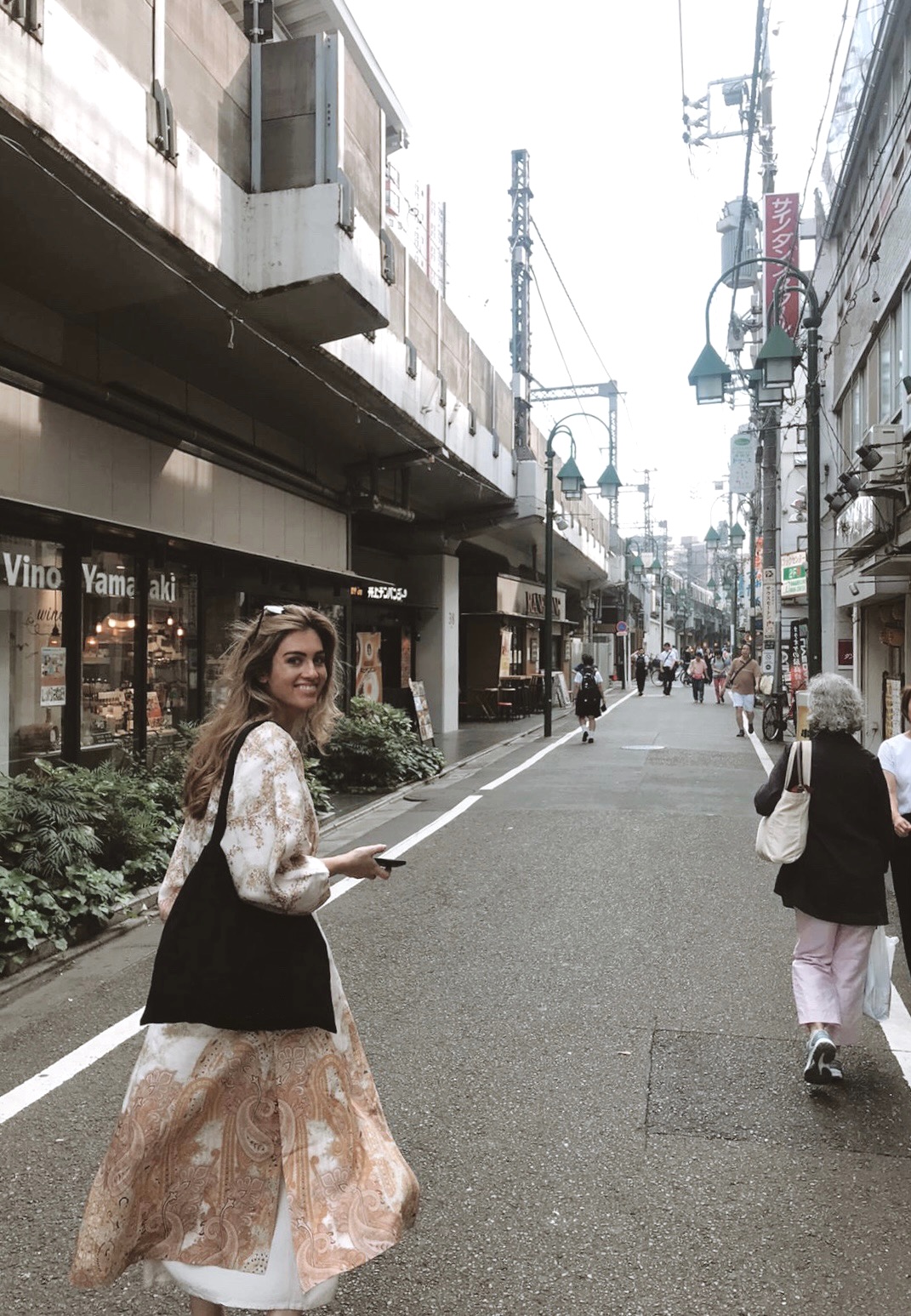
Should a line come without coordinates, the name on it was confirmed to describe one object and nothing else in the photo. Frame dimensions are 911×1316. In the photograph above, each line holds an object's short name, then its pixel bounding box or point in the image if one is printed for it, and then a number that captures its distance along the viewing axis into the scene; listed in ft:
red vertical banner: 71.26
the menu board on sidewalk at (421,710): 57.16
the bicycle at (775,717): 67.97
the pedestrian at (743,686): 70.79
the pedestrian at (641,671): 130.82
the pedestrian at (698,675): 114.83
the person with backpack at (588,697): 65.98
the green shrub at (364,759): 44.27
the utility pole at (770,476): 72.23
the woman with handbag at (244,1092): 7.14
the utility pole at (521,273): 75.92
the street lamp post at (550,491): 69.51
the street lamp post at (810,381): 38.29
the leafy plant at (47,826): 21.39
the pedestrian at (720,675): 119.55
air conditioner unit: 40.98
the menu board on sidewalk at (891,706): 50.21
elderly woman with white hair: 13.70
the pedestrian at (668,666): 131.85
